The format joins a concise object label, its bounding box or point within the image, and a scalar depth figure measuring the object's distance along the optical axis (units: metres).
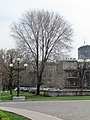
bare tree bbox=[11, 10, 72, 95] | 30.51
